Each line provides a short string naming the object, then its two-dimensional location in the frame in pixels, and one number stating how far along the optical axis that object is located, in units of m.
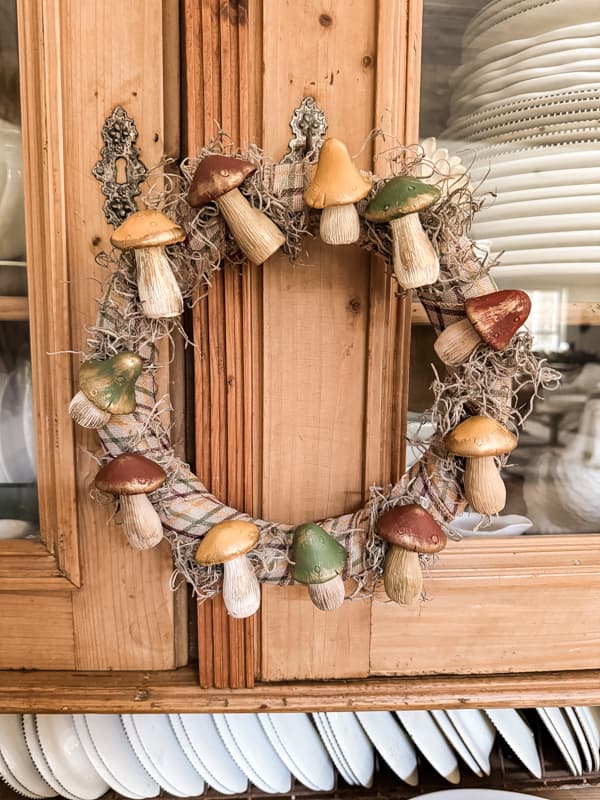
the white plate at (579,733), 0.62
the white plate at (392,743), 0.61
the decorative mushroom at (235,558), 0.45
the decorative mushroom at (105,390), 0.43
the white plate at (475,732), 0.62
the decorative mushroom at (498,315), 0.44
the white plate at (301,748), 0.60
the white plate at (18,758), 0.60
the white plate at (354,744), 0.61
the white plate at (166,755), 0.60
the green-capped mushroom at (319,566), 0.46
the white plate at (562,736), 0.62
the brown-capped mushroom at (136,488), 0.44
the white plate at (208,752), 0.60
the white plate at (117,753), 0.60
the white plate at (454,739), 0.61
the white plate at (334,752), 0.61
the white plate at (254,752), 0.60
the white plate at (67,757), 0.59
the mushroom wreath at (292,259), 0.43
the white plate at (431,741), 0.61
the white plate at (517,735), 0.62
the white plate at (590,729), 0.63
